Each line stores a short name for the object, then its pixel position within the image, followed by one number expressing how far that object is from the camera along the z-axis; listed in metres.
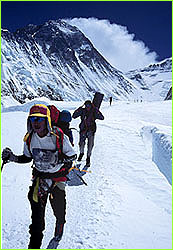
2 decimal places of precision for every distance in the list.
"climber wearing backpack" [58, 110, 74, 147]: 3.61
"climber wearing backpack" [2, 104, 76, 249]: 2.63
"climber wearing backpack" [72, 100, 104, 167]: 5.75
